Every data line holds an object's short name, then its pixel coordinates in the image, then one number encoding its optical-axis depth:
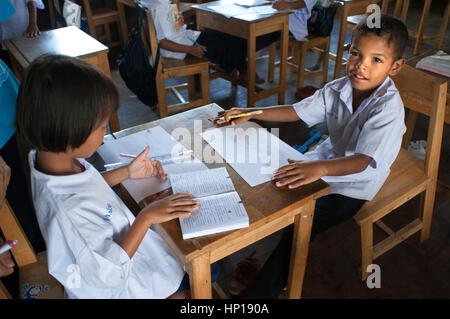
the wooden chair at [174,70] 2.47
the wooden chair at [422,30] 3.93
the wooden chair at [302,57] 3.09
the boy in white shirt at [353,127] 1.23
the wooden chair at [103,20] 3.94
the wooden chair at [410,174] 1.40
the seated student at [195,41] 2.66
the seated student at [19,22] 2.50
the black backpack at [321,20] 3.03
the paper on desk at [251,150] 1.11
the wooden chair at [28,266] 1.03
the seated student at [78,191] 0.78
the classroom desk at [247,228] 0.88
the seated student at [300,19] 3.04
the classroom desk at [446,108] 1.61
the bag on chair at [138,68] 2.55
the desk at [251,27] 2.60
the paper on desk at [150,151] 1.08
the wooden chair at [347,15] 2.96
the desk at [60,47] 2.11
